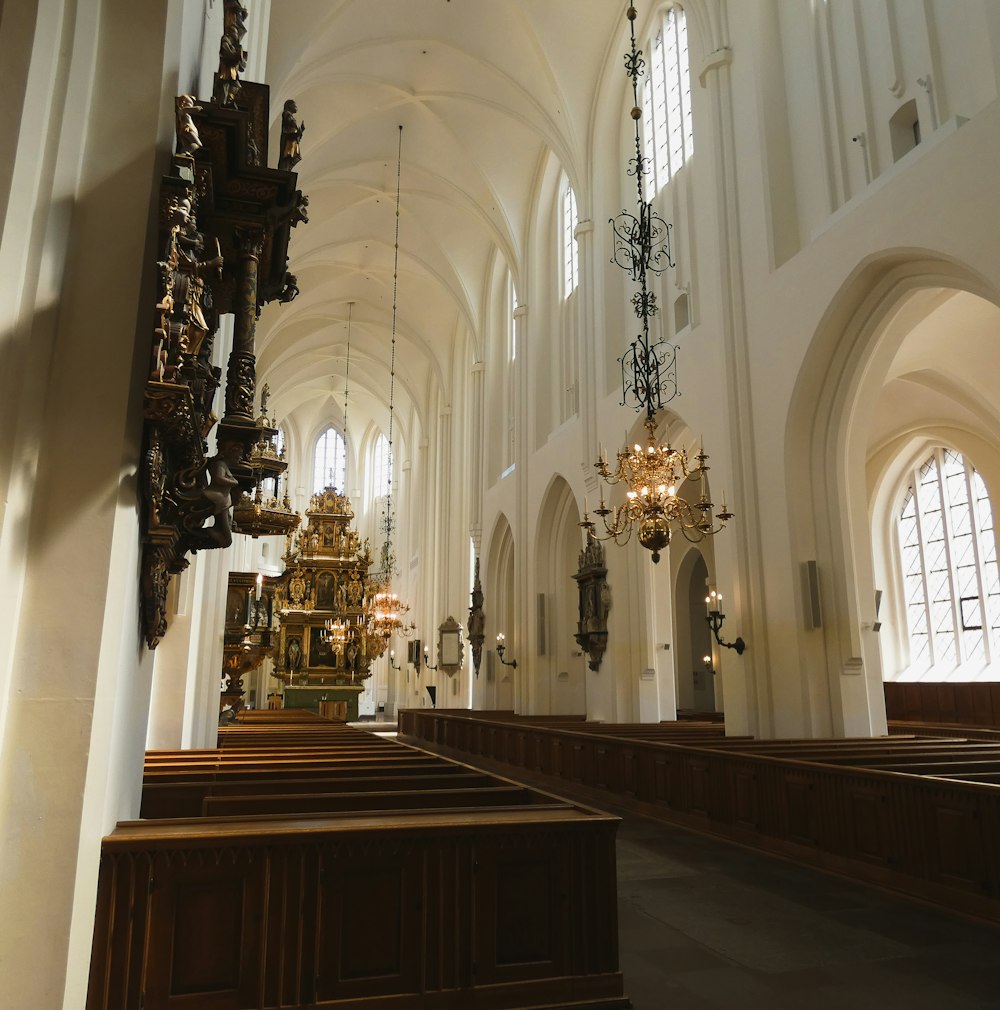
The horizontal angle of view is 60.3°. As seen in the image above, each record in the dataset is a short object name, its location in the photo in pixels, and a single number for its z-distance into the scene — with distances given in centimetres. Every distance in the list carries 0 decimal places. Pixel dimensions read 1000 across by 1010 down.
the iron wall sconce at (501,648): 2052
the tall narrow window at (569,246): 1728
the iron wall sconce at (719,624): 1038
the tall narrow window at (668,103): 1319
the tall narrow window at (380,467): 3606
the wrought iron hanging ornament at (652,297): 1250
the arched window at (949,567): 1530
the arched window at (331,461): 3656
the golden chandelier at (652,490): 950
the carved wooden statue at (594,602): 1412
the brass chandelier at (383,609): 2111
